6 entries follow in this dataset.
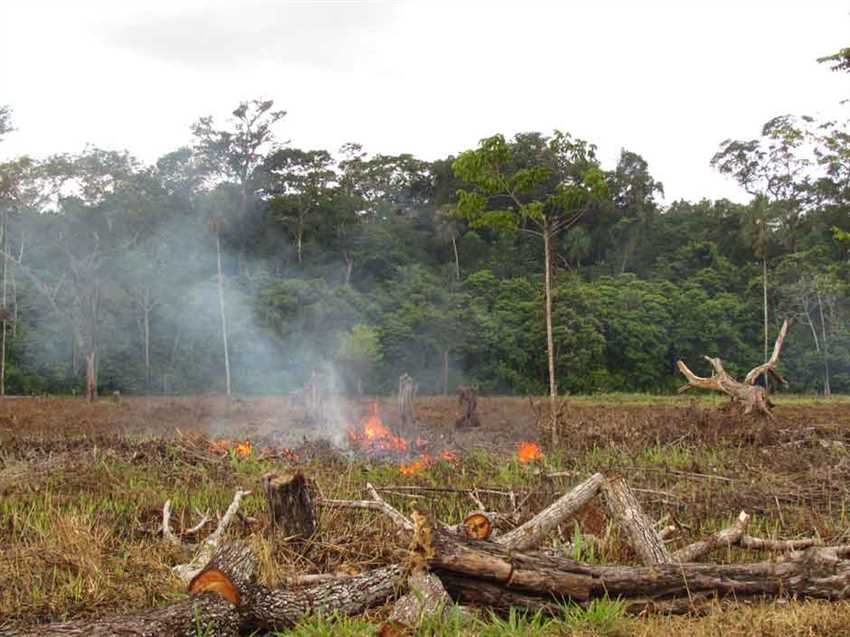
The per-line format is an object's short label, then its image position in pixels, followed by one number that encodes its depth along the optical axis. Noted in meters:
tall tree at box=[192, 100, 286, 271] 41.06
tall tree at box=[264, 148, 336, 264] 42.46
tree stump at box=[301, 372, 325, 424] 15.84
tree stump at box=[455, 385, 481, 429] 15.62
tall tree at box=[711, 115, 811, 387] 42.05
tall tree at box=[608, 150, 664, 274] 47.81
